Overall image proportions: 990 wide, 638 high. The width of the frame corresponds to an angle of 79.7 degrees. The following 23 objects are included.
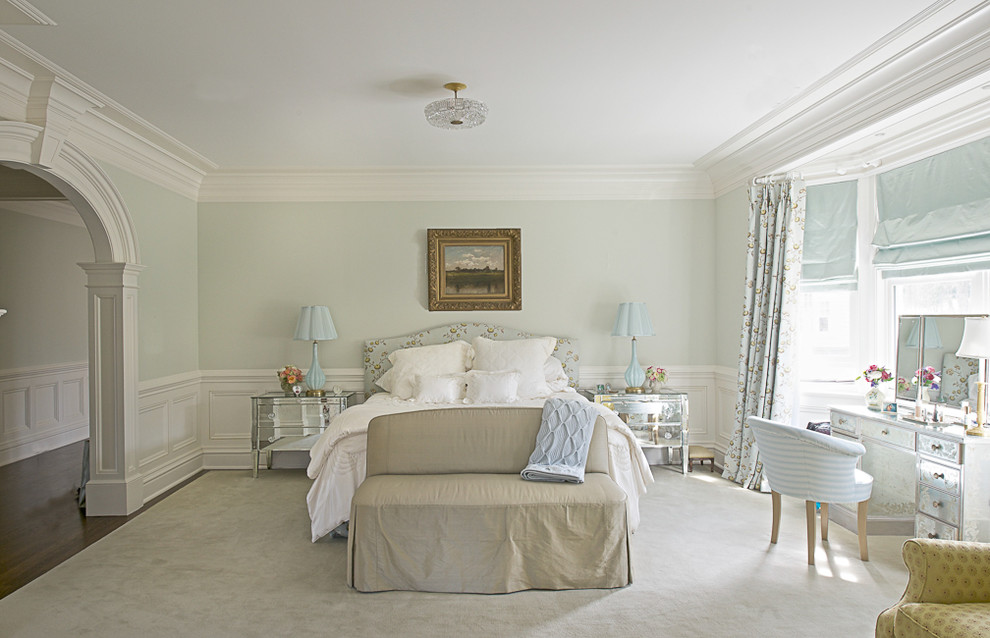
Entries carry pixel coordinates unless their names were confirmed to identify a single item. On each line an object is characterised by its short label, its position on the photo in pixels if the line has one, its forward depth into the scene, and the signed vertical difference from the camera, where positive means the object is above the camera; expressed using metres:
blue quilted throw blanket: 3.24 -0.75
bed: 3.77 -0.73
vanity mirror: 3.56 -0.29
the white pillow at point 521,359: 5.18 -0.42
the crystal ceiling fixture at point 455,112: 3.49 +1.20
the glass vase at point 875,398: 3.93 -0.57
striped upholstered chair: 3.22 -0.87
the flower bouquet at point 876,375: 4.03 -0.44
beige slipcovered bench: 2.99 -1.15
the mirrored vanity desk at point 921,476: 3.13 -0.97
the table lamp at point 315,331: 5.32 -0.18
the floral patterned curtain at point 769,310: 4.61 +0.02
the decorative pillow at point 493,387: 4.88 -0.63
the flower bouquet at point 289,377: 5.30 -0.59
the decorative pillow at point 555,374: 5.46 -0.58
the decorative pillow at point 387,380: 5.38 -0.63
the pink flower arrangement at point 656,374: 5.51 -0.58
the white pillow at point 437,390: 4.96 -0.66
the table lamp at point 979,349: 3.21 -0.21
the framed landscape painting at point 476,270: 5.72 +0.40
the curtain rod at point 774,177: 4.68 +1.09
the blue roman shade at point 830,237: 4.66 +0.60
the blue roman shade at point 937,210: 3.56 +0.67
